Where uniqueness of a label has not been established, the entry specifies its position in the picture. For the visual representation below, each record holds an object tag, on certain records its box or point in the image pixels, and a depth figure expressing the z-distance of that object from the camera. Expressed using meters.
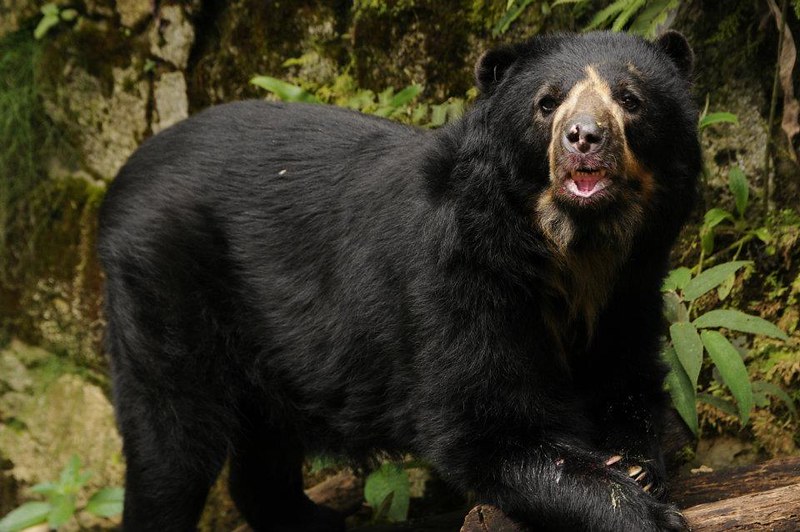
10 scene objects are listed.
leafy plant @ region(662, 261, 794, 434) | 4.84
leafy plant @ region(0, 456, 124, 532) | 5.46
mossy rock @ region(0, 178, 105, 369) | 7.75
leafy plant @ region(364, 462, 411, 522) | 5.71
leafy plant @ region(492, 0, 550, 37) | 5.96
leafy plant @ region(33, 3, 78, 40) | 7.63
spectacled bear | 4.01
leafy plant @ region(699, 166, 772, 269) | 5.68
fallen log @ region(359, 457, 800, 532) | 3.43
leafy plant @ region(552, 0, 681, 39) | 5.39
